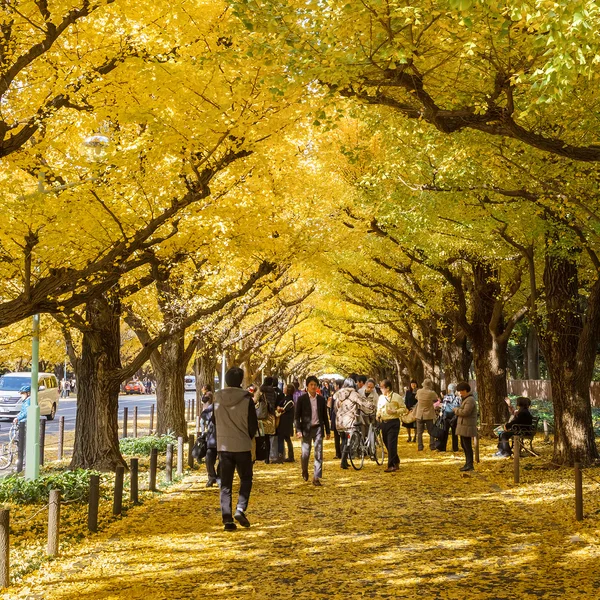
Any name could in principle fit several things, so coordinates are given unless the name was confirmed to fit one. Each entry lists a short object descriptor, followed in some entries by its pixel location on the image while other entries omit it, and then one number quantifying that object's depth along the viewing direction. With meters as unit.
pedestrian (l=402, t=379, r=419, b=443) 23.59
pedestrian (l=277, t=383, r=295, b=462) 17.80
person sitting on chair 16.48
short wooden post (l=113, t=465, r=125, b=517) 10.45
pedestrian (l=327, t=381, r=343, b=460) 18.81
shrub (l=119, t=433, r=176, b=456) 19.28
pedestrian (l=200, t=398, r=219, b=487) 12.48
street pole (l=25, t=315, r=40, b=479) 12.69
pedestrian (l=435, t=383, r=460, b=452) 19.31
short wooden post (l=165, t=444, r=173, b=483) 14.18
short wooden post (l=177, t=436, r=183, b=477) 15.38
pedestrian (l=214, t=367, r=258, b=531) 9.27
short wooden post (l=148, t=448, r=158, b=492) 12.81
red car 85.38
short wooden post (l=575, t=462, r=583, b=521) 9.46
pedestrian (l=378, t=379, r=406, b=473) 15.27
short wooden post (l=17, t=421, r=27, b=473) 16.60
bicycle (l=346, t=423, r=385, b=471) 16.14
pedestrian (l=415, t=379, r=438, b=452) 19.81
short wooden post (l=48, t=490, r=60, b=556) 7.92
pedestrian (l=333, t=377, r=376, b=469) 15.88
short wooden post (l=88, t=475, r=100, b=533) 9.02
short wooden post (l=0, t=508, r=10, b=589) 6.66
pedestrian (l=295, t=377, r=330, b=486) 13.28
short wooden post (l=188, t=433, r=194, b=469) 16.73
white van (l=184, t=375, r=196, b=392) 114.88
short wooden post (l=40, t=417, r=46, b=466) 17.62
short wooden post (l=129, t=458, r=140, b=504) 11.47
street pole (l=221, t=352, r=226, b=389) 27.92
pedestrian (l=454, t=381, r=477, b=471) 14.44
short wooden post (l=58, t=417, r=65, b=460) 19.91
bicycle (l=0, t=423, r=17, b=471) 17.05
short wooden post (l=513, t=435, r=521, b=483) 13.08
